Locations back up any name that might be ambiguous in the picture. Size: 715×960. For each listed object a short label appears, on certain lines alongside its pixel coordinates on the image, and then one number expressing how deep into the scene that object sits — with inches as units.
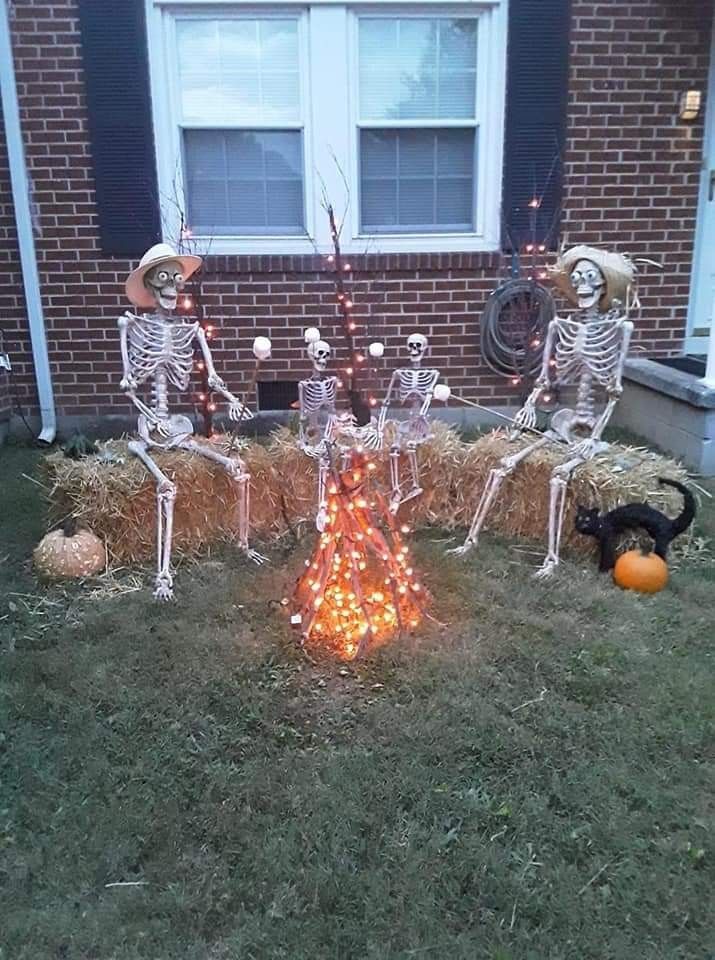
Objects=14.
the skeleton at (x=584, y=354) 133.0
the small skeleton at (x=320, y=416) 134.0
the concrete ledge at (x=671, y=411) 181.9
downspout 198.1
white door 216.7
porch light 209.2
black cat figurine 134.3
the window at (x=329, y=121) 201.3
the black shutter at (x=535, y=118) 200.7
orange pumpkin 129.3
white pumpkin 137.1
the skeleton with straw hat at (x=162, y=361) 136.4
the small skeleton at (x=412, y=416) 141.0
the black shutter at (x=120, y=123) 196.2
